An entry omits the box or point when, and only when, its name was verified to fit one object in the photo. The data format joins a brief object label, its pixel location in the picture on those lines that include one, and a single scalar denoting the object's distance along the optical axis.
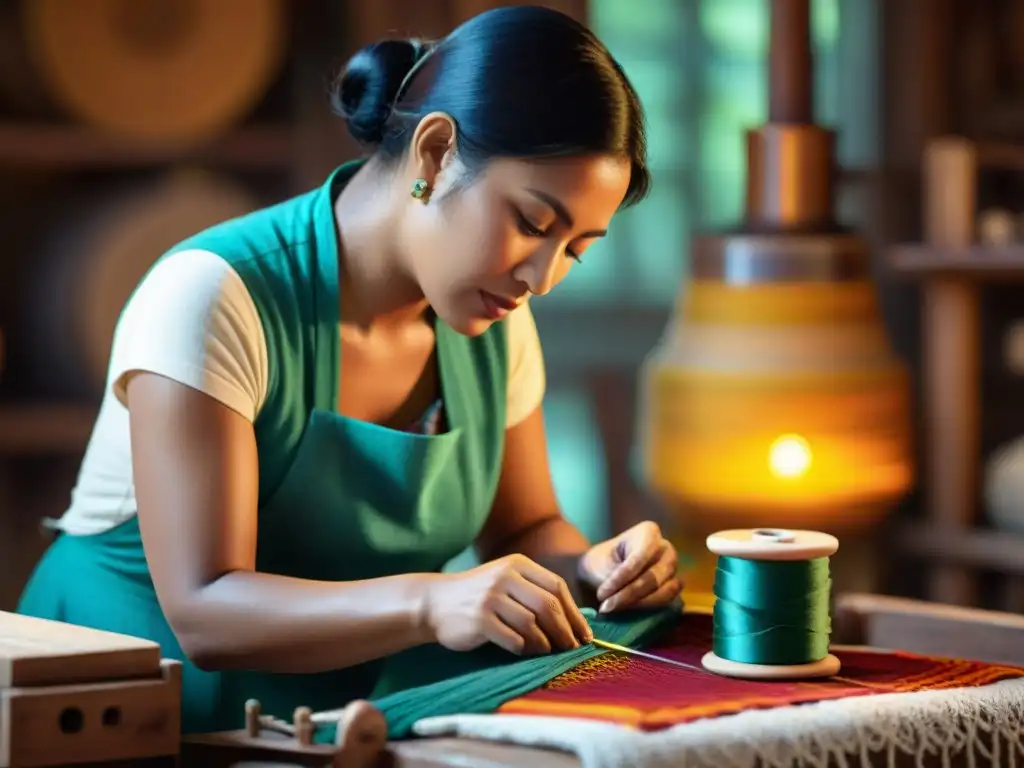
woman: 2.30
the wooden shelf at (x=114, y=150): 3.39
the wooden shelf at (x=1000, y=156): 3.62
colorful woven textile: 2.18
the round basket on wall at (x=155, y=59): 3.36
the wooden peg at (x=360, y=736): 2.15
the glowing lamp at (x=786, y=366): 3.30
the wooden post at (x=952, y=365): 3.49
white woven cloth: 2.11
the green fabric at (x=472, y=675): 2.20
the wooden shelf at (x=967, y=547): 3.42
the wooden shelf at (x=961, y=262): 3.42
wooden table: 2.54
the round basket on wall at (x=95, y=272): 3.43
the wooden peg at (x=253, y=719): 2.20
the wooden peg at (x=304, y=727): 2.16
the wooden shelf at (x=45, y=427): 3.41
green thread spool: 2.30
